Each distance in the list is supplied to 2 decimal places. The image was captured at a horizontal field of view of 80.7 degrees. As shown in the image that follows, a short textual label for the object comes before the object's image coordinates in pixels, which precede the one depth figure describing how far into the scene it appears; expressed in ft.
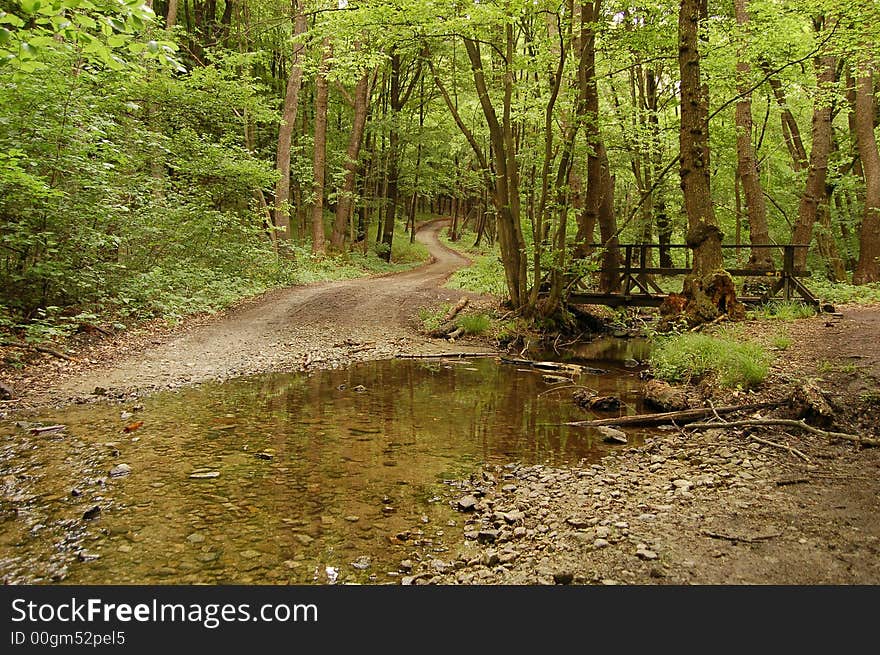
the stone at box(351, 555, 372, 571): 11.14
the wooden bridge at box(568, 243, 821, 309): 41.95
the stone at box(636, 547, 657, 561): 10.91
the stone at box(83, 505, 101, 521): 12.53
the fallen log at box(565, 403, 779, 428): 20.62
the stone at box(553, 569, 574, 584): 10.30
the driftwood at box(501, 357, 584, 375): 31.89
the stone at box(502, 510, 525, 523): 13.26
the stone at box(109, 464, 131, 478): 14.90
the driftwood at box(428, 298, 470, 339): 43.97
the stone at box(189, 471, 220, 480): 15.23
